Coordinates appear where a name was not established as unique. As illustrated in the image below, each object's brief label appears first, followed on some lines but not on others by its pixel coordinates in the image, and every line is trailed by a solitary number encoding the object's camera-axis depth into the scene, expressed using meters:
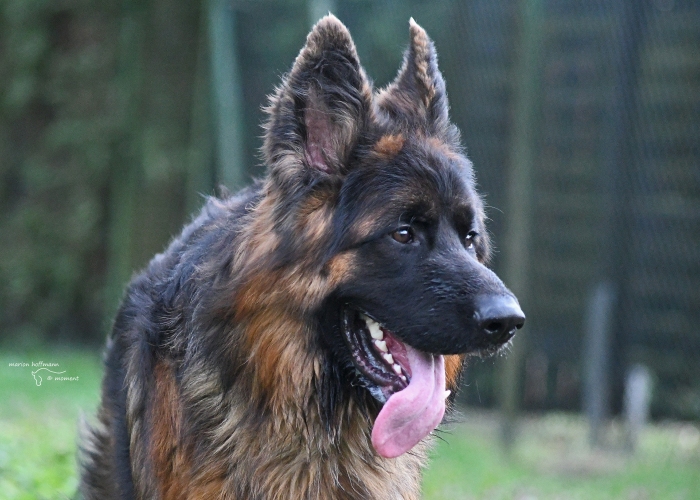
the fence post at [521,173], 8.42
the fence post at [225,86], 9.35
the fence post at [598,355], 8.38
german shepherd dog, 3.47
